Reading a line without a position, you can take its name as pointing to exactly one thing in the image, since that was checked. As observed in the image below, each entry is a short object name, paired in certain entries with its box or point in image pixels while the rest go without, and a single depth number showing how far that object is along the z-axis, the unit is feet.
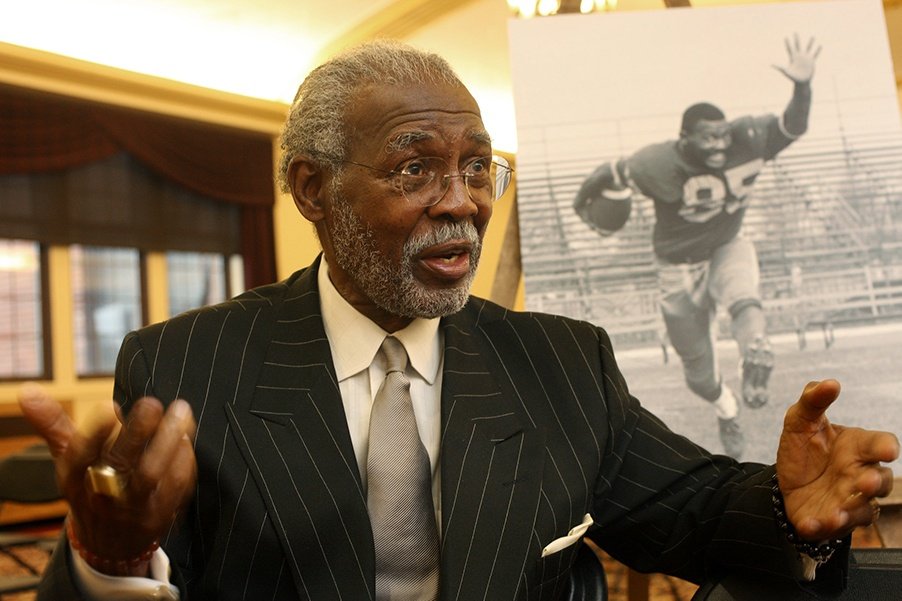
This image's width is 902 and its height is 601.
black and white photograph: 6.12
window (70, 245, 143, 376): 24.53
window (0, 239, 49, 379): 23.04
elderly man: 4.10
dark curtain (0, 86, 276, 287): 22.21
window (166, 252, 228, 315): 26.58
